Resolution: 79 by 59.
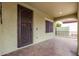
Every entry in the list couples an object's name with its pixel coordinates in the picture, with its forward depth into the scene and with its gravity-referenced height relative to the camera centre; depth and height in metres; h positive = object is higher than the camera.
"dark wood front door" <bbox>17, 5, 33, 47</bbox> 2.55 +0.18
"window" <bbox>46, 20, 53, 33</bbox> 4.40 +0.26
